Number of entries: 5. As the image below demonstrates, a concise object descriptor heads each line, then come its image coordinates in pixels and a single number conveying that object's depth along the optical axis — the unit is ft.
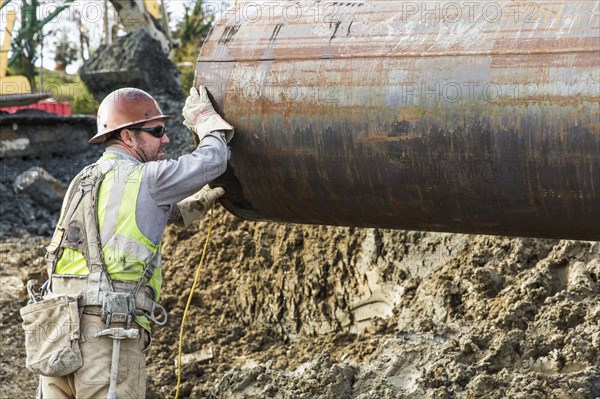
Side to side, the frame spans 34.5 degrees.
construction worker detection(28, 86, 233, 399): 13.83
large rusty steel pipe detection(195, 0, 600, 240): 12.17
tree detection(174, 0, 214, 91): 74.43
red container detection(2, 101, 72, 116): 52.70
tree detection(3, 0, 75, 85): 54.11
